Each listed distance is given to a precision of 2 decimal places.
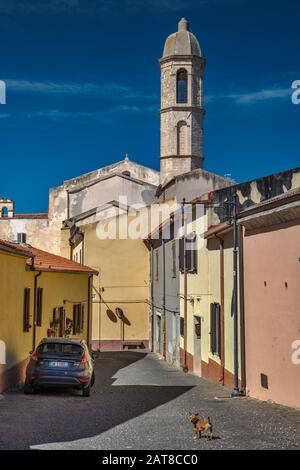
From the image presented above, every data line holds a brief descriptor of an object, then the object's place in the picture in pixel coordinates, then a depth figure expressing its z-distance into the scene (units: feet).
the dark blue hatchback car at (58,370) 48.34
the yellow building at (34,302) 50.31
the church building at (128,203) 123.03
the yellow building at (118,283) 123.03
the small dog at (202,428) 29.71
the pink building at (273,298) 39.06
